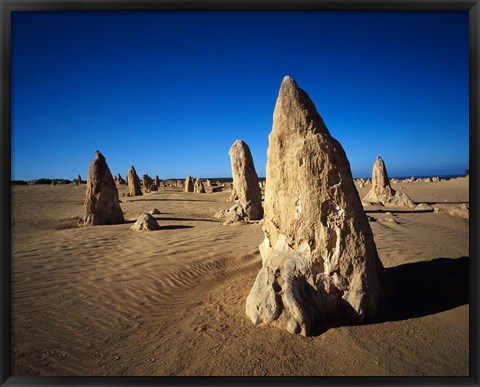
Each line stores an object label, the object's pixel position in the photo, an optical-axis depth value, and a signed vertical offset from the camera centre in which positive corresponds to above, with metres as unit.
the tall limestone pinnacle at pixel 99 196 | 9.93 +0.07
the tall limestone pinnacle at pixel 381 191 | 15.02 +0.42
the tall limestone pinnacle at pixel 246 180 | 11.22 +0.74
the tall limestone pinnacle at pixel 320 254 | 3.32 -0.65
